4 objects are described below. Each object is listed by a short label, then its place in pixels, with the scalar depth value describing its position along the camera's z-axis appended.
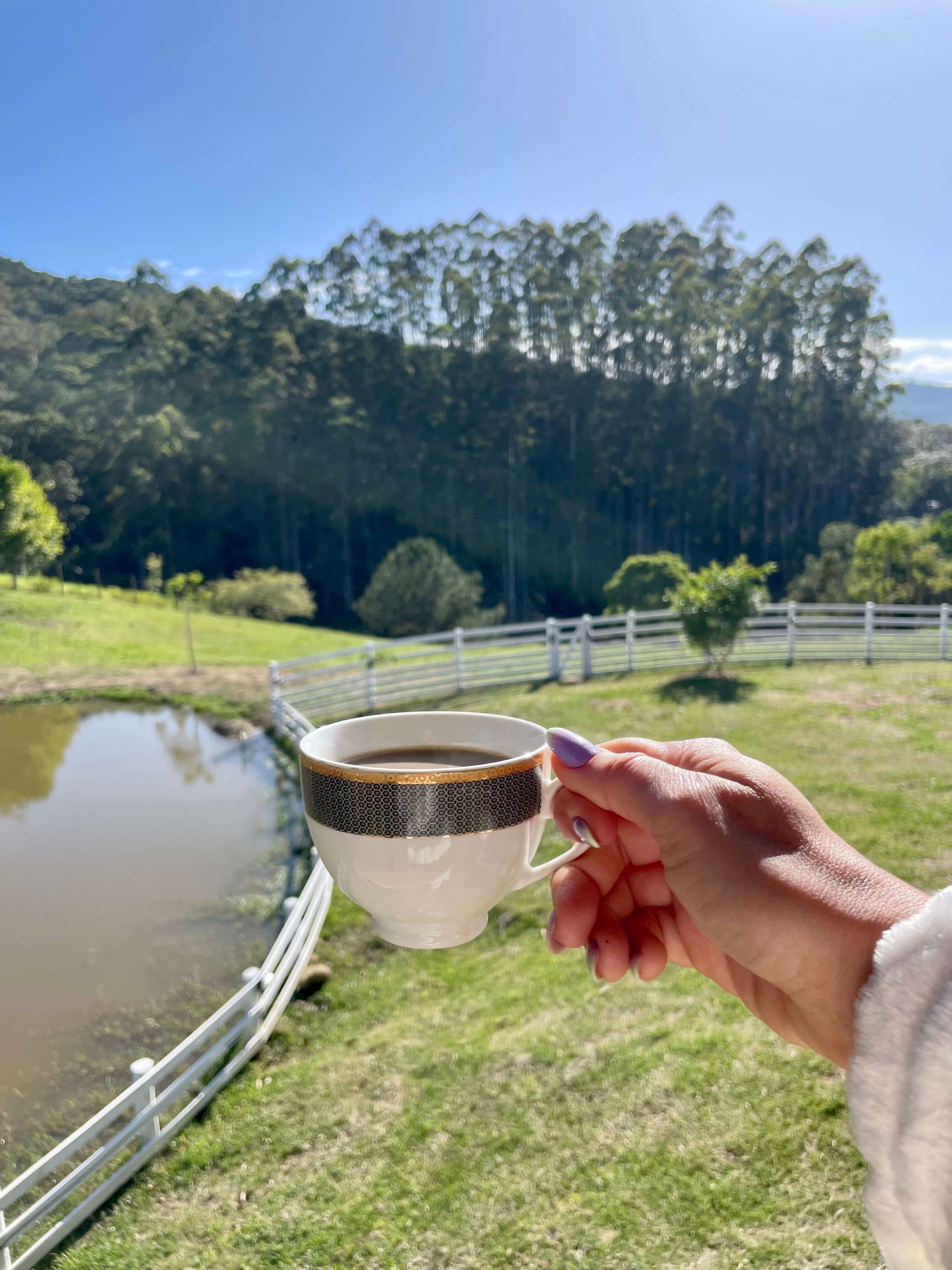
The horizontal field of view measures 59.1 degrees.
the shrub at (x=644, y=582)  13.66
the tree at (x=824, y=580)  18.06
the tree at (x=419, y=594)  18.12
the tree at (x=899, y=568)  15.54
